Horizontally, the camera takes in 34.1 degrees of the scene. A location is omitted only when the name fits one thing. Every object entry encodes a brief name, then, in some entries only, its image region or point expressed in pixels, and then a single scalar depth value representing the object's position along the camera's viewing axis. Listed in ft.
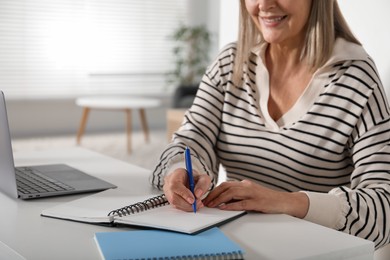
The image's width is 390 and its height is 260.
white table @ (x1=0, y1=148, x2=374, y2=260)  3.25
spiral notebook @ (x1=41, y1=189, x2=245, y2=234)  3.58
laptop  4.20
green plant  22.54
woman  4.81
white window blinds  20.84
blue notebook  3.08
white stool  18.63
